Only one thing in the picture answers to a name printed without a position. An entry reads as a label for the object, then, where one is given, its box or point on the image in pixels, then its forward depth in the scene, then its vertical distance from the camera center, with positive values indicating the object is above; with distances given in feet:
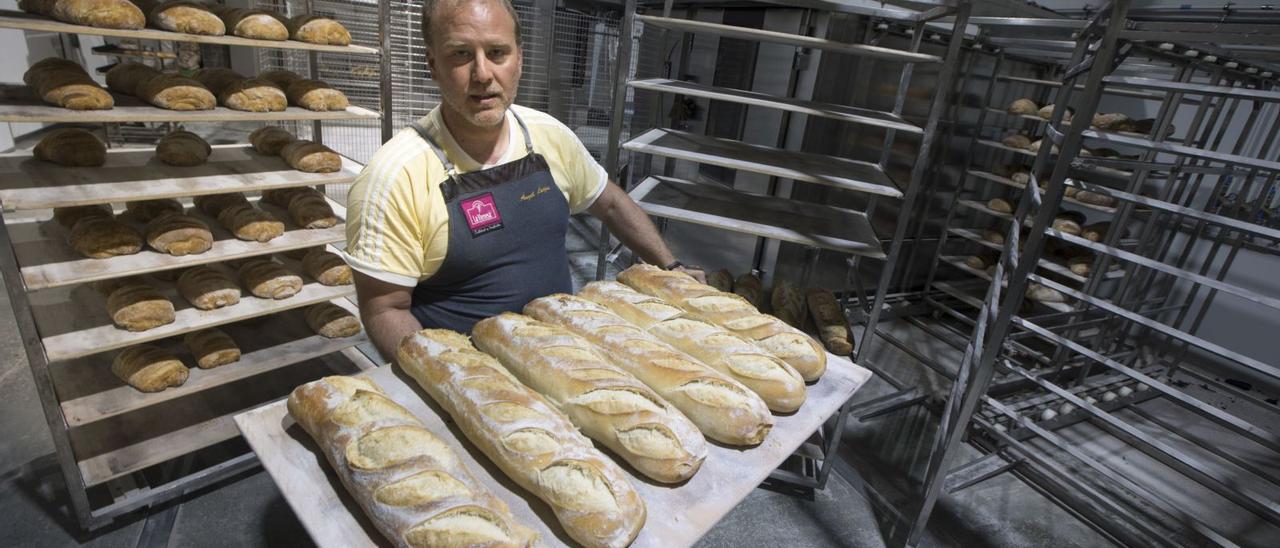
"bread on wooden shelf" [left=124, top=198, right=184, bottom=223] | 7.35 -2.41
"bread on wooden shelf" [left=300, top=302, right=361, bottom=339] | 8.37 -3.93
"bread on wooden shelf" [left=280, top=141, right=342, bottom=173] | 7.54 -1.56
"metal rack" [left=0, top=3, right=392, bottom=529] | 5.79 -3.42
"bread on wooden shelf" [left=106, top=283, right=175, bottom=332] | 6.38 -3.18
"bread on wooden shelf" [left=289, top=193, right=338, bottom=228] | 7.93 -2.35
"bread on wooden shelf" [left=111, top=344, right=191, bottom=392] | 6.77 -4.01
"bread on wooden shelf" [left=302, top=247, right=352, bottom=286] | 8.10 -3.11
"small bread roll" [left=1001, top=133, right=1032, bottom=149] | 12.84 -0.22
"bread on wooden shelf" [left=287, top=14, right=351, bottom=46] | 7.18 +0.02
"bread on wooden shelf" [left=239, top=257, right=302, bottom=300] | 7.52 -3.15
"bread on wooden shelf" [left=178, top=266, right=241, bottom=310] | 7.03 -3.15
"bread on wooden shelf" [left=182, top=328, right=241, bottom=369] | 7.34 -4.00
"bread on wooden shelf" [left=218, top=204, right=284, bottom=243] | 7.22 -2.39
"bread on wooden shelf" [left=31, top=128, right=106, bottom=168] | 6.41 -1.59
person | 4.65 -1.22
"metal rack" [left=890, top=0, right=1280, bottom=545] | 5.80 -2.52
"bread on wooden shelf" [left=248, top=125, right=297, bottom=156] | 8.09 -1.52
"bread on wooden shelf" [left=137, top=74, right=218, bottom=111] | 6.47 -0.87
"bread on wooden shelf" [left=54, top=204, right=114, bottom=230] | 6.77 -2.40
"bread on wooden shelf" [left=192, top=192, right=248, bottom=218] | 7.75 -2.36
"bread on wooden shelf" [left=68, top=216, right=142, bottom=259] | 6.22 -2.43
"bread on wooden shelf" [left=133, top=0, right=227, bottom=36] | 6.16 -0.04
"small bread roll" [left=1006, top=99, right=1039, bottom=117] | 12.67 +0.50
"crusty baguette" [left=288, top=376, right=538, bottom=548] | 2.82 -2.14
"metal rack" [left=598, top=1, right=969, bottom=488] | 6.59 -0.82
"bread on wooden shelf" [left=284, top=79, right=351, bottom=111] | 7.55 -0.79
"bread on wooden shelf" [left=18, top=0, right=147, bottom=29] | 5.51 -0.11
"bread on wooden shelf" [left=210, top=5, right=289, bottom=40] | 6.77 +0.00
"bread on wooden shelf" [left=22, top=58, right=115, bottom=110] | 5.68 -0.85
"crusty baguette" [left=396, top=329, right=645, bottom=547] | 2.93 -2.03
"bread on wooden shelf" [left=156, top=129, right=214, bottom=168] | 6.91 -1.54
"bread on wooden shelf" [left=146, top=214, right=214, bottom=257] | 6.57 -2.42
